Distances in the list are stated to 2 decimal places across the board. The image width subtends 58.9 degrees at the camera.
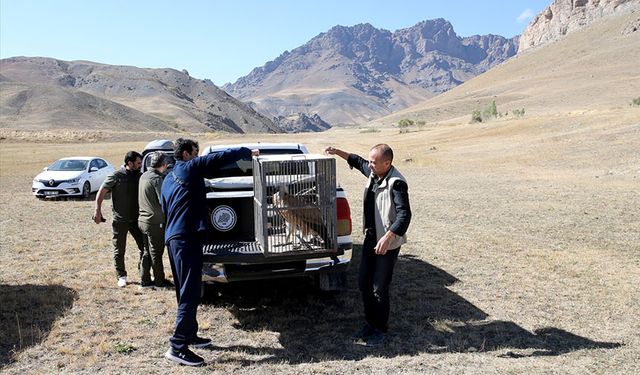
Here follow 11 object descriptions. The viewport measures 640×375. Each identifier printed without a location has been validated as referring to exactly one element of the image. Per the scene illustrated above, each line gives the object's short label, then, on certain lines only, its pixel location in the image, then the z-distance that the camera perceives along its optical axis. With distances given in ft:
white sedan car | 57.06
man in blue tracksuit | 16.33
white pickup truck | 17.84
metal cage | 17.66
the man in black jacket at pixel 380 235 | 17.01
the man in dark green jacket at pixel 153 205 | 22.56
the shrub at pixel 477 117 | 227.20
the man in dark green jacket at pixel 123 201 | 23.77
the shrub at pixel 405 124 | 280.82
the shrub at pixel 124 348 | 17.25
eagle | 17.72
